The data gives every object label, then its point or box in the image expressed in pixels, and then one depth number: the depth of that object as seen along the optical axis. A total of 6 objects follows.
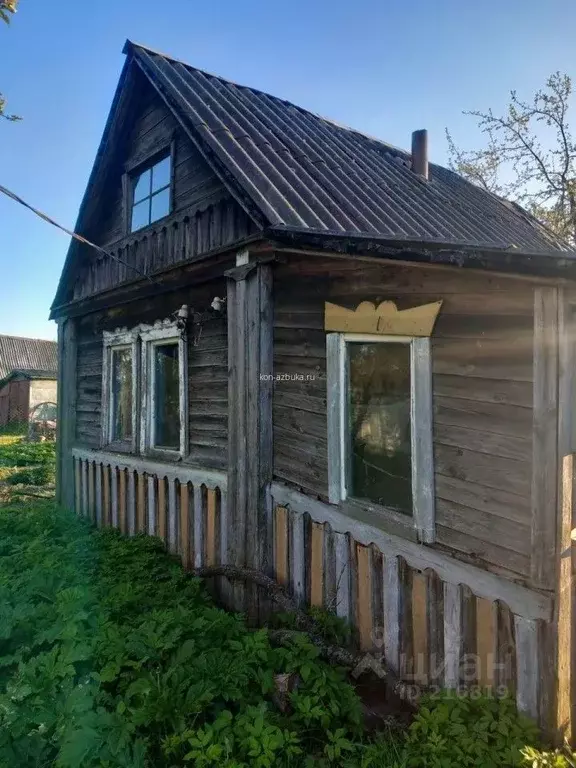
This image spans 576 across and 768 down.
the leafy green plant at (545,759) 2.22
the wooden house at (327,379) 2.46
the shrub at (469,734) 2.32
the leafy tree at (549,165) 16.09
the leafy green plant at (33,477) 12.07
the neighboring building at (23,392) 26.73
